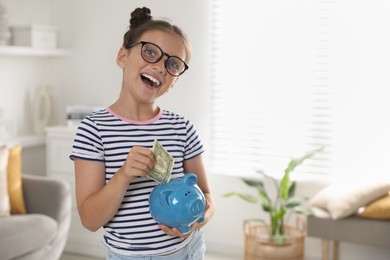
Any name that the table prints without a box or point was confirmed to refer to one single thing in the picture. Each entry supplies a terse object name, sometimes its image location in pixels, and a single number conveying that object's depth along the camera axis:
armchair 3.20
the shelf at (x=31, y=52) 4.16
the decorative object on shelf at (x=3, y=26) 4.11
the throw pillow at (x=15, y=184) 3.55
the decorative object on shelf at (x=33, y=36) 4.38
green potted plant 3.84
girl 1.49
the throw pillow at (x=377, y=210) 3.45
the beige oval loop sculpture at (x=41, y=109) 4.59
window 3.94
